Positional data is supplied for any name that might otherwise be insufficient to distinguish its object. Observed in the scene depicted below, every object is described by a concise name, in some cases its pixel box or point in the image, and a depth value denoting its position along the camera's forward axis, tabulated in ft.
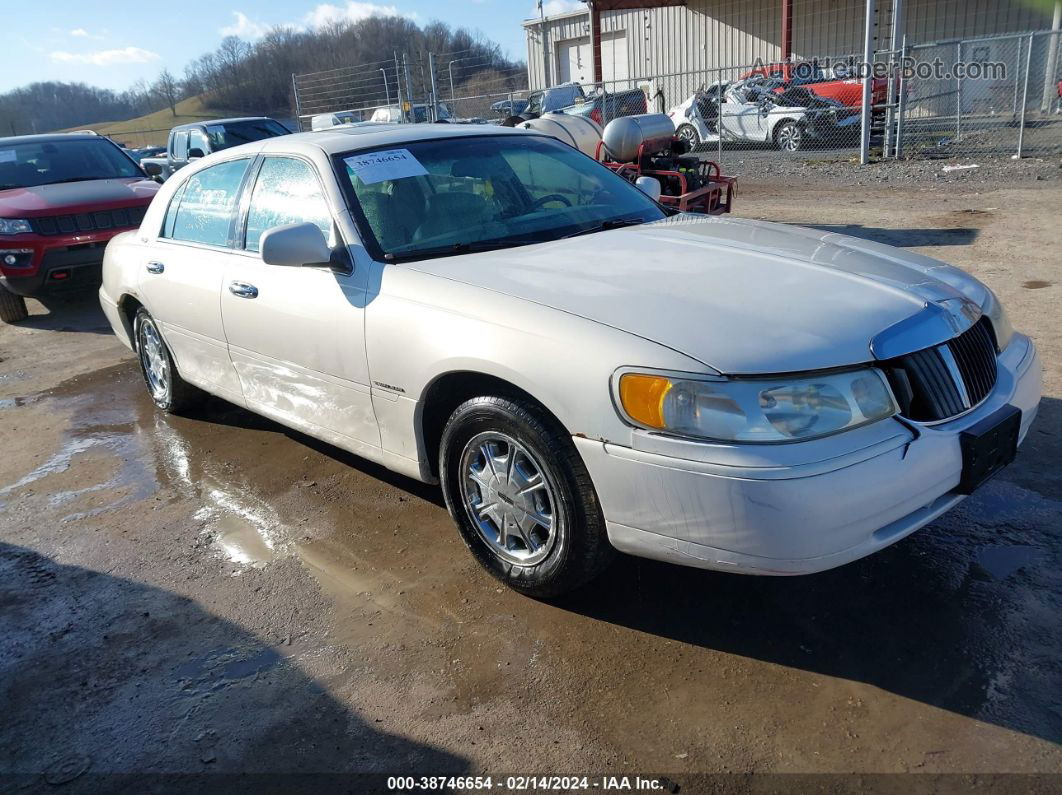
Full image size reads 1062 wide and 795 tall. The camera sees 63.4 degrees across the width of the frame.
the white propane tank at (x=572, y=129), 31.60
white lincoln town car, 8.11
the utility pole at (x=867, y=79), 46.06
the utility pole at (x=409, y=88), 62.18
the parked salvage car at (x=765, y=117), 58.34
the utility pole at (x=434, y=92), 58.85
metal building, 80.12
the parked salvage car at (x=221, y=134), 46.55
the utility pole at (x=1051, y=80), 58.25
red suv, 26.89
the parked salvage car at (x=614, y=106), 63.76
